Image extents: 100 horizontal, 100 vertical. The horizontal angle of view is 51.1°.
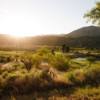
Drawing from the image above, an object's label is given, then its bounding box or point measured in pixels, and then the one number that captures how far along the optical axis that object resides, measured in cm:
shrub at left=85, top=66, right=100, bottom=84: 727
